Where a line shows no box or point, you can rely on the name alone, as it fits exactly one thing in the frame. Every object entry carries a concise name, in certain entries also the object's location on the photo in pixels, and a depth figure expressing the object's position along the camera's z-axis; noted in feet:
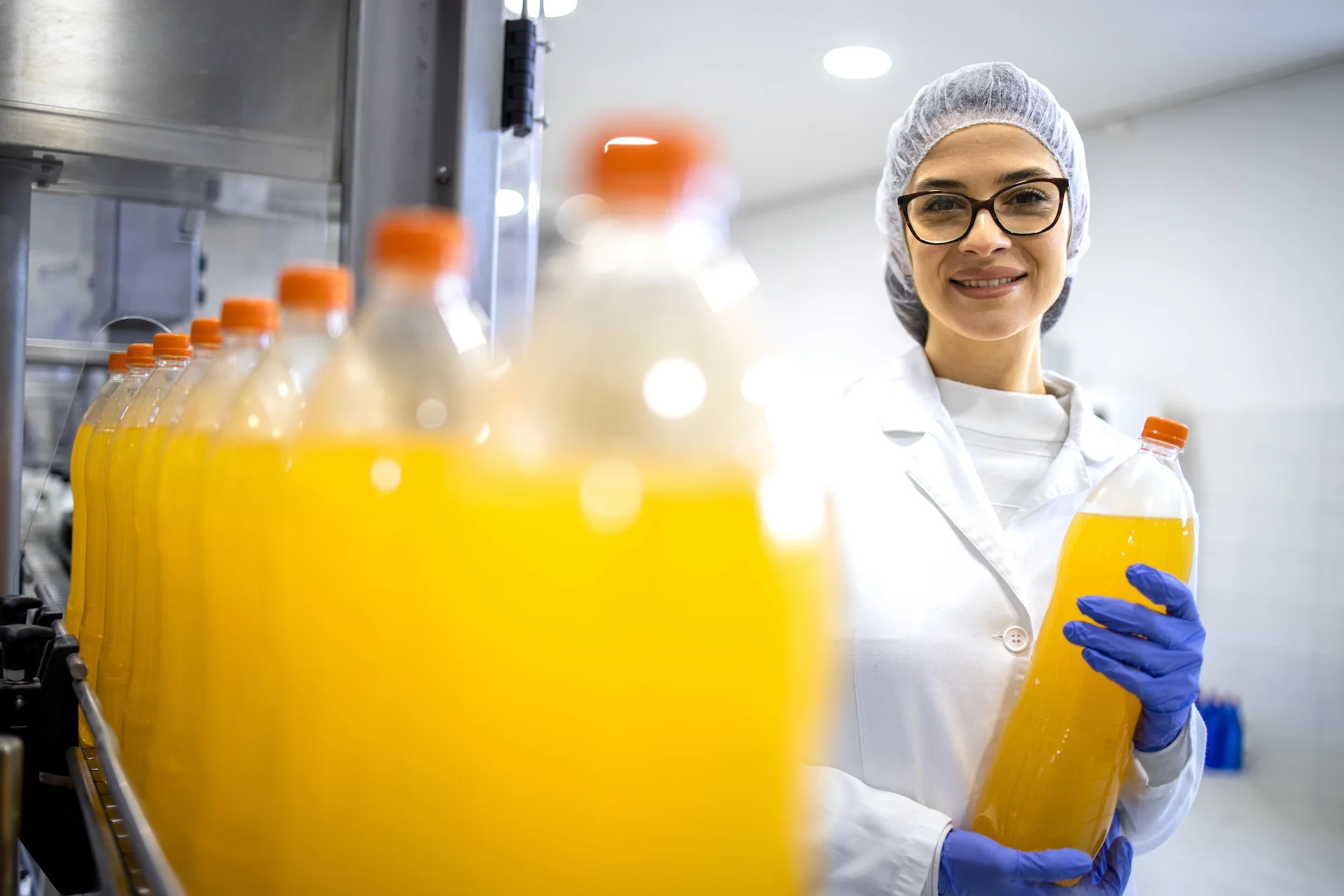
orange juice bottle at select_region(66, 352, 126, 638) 2.39
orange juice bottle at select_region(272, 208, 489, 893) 1.06
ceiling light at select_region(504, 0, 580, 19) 9.53
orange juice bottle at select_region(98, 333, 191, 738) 1.88
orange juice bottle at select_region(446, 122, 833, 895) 0.97
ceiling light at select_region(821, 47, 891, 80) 10.65
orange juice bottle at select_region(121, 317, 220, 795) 1.65
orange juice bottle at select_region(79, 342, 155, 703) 2.15
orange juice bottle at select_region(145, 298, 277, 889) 1.44
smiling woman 3.21
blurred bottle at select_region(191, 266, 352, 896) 1.23
